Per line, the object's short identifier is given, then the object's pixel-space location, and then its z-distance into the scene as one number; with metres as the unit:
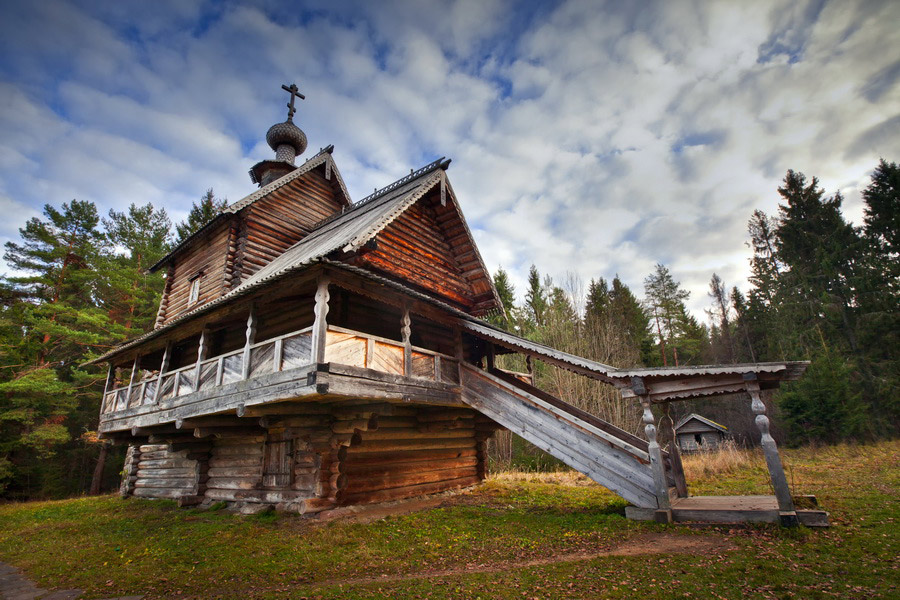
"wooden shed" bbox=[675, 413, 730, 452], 27.17
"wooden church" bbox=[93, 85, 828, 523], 8.51
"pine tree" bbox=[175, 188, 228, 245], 32.91
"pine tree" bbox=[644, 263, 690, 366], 39.41
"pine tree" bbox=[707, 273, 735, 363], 41.78
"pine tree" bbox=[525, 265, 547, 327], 33.28
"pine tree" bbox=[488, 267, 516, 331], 37.22
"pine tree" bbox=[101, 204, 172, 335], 26.06
